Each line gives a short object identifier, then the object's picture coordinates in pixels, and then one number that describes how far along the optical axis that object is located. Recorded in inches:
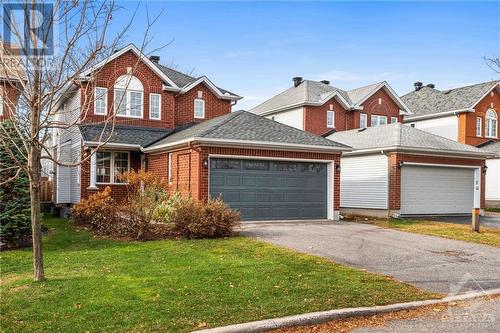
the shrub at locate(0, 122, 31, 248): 462.0
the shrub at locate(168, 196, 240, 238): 492.1
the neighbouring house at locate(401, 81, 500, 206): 1312.7
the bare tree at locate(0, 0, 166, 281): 281.1
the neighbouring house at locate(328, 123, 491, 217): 808.3
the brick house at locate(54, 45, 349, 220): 650.2
